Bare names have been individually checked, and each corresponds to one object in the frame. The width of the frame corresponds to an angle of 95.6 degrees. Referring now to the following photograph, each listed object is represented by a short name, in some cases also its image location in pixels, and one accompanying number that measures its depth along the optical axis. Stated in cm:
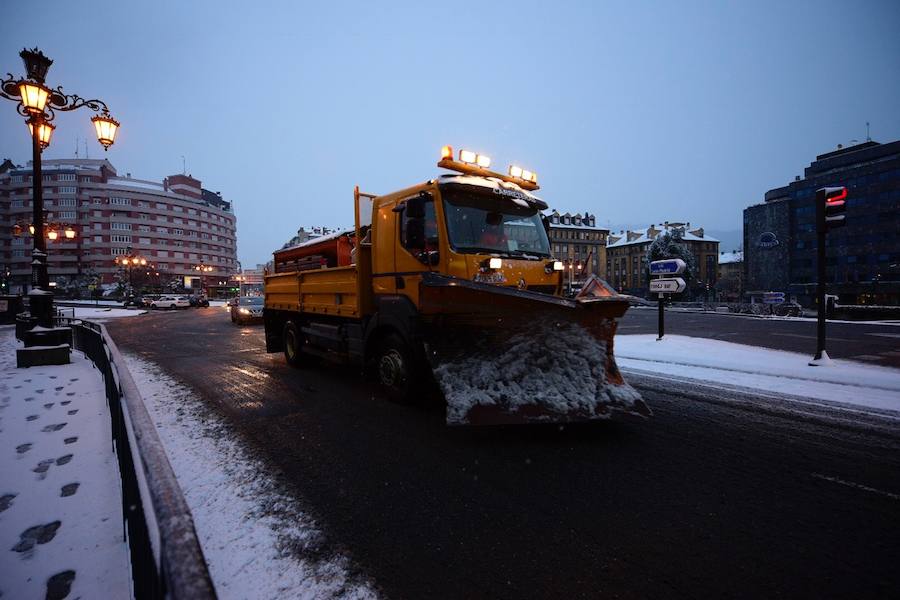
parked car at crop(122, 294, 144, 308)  4610
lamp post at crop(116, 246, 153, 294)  4747
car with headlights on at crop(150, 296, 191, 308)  4172
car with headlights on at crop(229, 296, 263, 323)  2039
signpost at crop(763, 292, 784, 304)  3053
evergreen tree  5434
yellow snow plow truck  439
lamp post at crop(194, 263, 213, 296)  7987
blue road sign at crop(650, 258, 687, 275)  1121
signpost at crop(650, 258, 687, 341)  1134
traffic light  876
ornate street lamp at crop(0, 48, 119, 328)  842
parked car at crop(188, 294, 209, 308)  4672
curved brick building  7544
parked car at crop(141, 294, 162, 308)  4614
